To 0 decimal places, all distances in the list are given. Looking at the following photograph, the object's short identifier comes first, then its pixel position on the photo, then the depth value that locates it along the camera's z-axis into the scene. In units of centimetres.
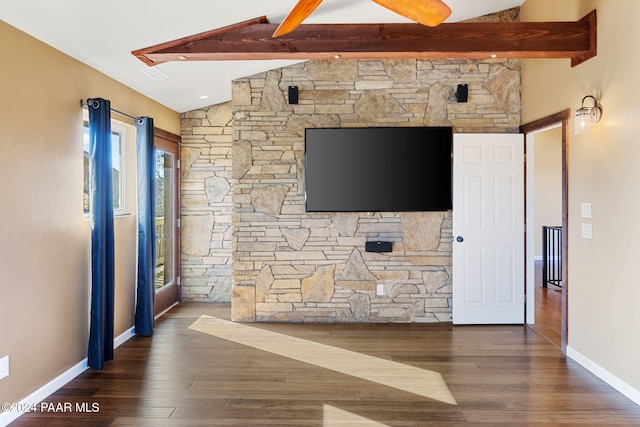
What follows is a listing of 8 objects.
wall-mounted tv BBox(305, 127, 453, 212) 457
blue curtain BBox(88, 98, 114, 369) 334
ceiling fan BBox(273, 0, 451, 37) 205
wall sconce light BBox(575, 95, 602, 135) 328
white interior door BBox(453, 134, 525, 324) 455
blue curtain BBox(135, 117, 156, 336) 419
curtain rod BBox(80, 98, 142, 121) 334
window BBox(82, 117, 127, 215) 420
